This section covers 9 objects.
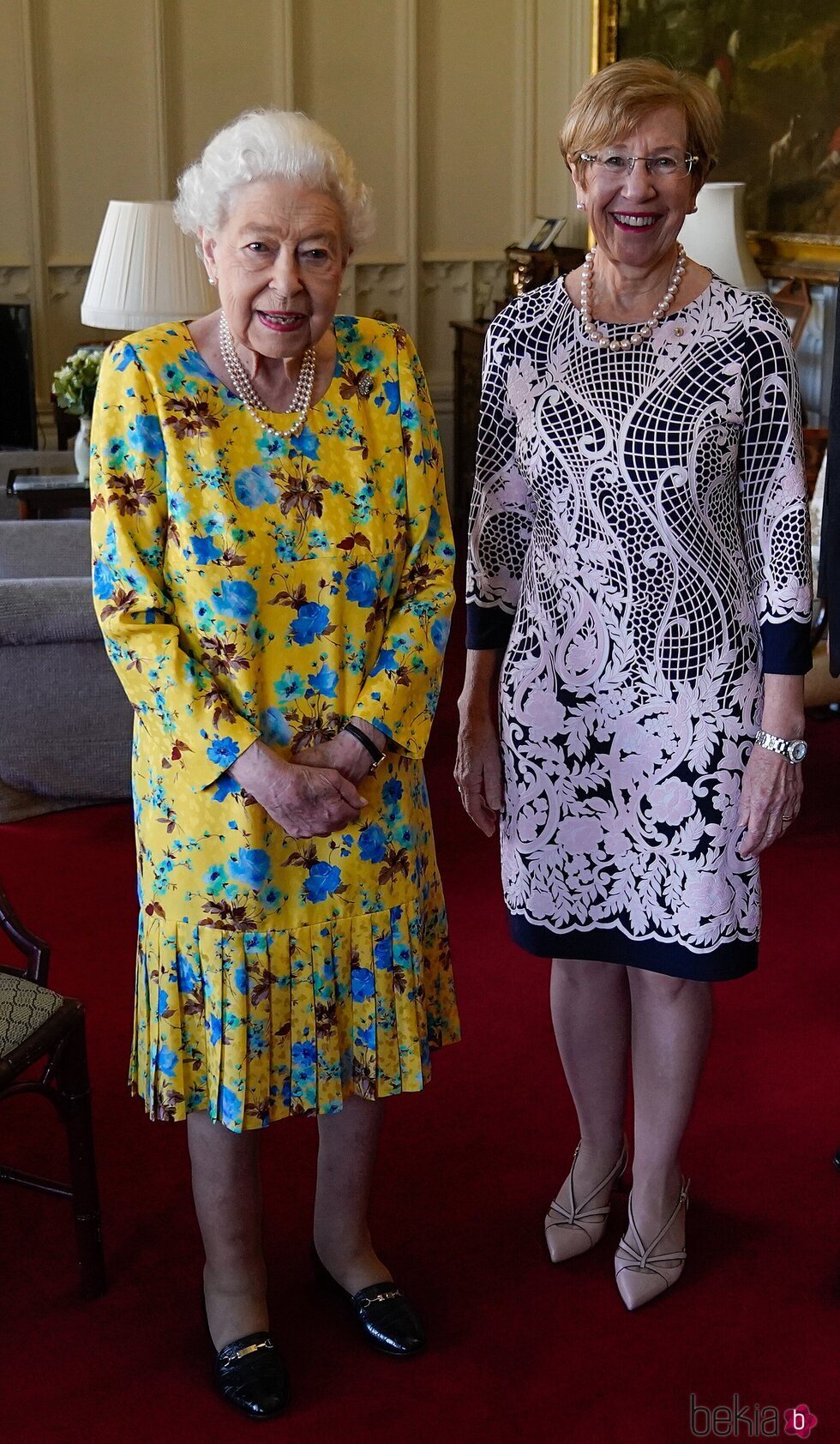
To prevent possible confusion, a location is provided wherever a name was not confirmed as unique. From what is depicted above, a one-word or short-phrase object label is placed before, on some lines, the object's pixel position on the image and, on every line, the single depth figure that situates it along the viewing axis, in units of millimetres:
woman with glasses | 2012
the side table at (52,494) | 5742
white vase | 5660
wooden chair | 2258
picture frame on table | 7414
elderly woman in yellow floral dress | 1919
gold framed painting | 5492
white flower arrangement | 5641
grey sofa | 4262
